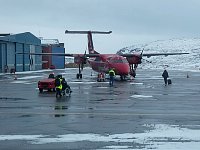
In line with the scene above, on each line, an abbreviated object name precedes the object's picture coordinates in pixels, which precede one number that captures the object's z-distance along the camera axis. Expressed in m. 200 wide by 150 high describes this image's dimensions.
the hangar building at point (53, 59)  108.81
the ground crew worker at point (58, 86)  24.50
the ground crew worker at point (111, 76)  35.72
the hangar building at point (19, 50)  73.33
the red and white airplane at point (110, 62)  44.41
